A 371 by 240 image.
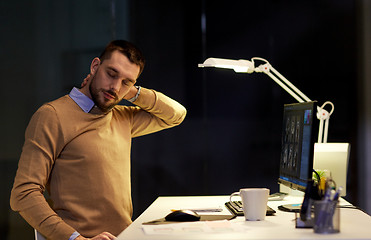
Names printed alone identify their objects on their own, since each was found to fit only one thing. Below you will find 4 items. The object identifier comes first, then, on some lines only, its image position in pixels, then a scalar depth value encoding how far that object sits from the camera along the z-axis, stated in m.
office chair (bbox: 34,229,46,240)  1.86
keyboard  1.75
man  1.84
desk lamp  2.29
